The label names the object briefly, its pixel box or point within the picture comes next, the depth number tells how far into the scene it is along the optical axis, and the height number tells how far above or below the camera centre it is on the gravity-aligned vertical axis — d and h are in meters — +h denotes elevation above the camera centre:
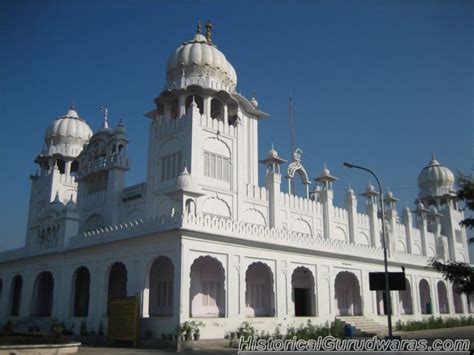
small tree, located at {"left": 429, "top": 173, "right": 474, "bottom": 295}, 17.84 +1.71
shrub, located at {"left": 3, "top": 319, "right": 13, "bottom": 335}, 22.62 -0.55
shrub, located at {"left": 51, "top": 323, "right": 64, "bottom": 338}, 19.03 -0.56
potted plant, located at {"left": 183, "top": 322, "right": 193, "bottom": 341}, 21.61 -0.60
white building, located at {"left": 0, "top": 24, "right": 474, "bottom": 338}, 24.61 +4.35
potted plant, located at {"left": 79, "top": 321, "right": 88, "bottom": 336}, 26.44 -0.68
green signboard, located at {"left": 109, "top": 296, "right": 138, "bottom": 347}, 22.75 -0.10
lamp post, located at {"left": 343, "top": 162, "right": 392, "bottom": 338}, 19.42 +1.35
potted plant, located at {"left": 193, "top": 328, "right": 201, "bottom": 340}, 21.95 -0.74
